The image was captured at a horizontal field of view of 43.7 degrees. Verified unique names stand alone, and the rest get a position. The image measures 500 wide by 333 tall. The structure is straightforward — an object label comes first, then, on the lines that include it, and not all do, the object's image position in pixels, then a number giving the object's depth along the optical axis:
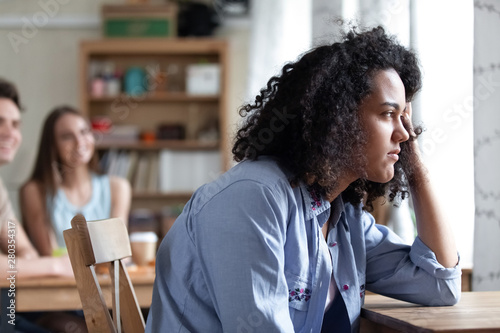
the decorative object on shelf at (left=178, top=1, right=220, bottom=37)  4.89
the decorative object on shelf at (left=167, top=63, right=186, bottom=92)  5.01
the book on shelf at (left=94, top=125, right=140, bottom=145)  4.80
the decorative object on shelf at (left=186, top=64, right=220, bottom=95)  4.80
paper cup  2.30
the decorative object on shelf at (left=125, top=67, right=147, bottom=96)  4.81
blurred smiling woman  2.95
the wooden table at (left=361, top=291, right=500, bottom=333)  1.03
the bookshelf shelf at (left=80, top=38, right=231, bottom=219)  4.76
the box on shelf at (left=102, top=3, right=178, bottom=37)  4.74
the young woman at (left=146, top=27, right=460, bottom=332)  1.10
